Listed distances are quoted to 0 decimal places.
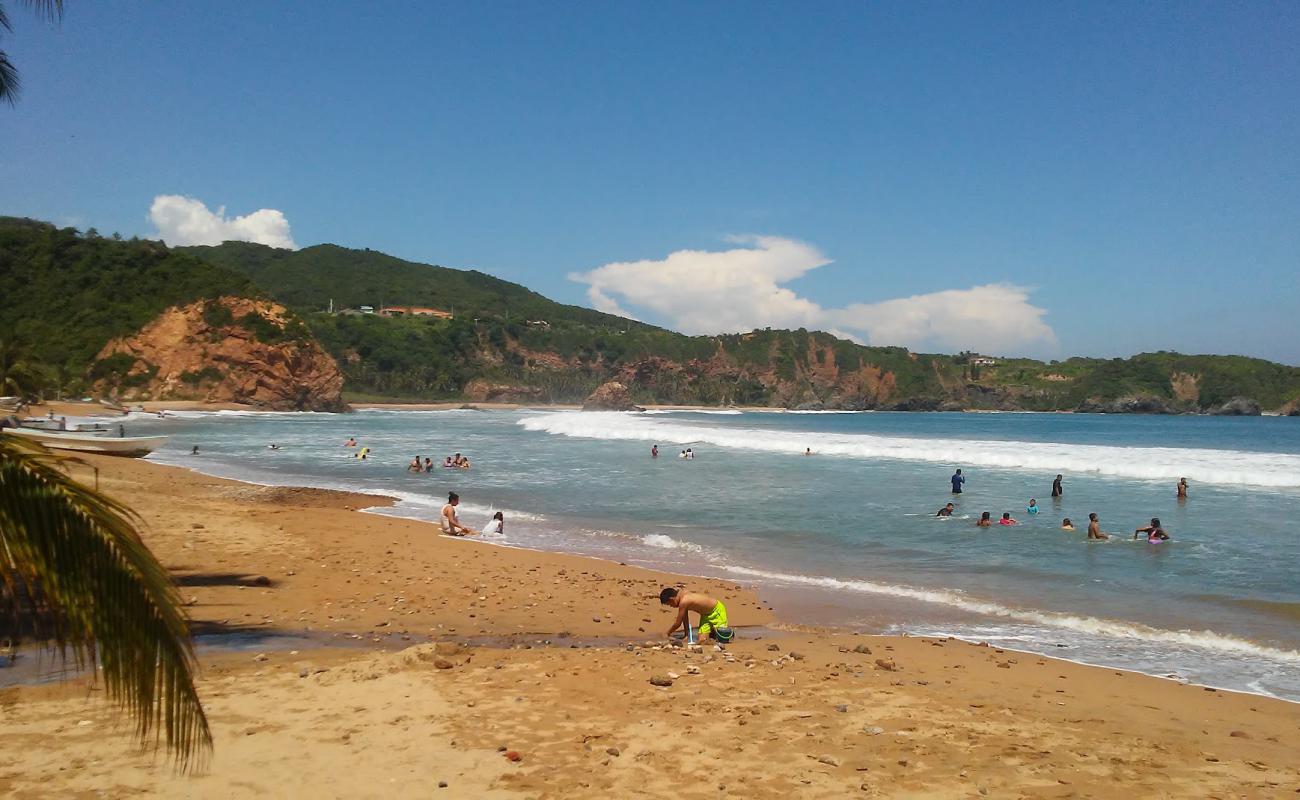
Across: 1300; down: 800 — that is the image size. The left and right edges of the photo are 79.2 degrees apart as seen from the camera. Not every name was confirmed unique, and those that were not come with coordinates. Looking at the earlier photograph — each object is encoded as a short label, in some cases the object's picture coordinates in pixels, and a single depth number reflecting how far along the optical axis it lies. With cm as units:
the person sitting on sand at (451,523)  1476
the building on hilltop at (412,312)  15900
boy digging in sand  846
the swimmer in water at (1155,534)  1529
